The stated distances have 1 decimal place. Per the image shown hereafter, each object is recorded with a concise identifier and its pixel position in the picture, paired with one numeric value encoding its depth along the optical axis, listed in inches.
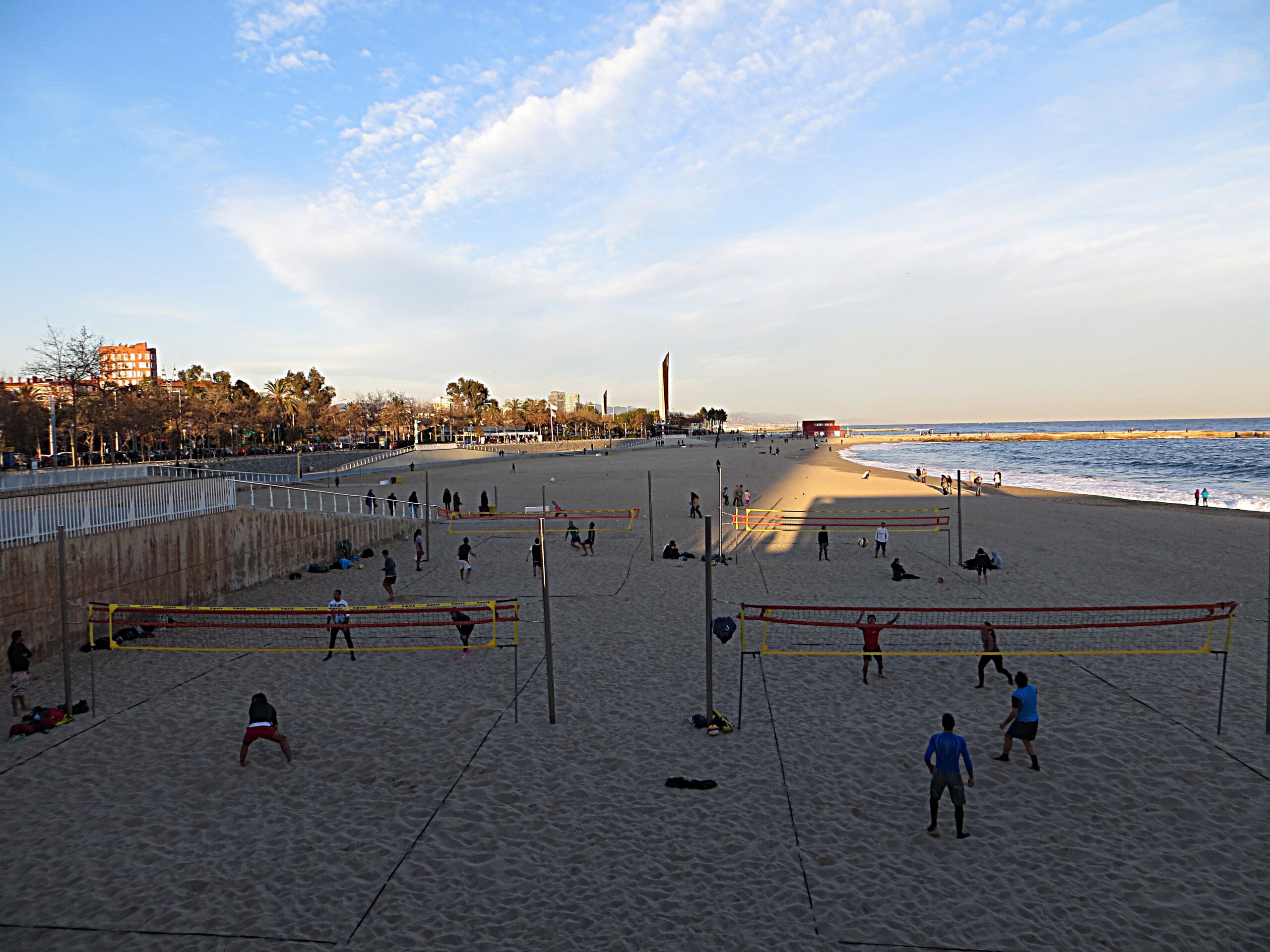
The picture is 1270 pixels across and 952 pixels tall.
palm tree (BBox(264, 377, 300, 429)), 3457.2
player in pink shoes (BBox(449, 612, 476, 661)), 507.5
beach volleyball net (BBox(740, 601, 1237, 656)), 535.2
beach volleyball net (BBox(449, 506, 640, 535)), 1195.3
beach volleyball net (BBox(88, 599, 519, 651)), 540.1
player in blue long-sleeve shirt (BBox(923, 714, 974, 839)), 279.0
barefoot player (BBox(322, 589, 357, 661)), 475.2
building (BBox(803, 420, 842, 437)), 7204.7
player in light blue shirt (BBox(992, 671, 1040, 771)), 333.1
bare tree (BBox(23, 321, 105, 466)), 1441.9
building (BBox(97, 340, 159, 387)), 7278.5
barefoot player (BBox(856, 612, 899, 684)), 439.8
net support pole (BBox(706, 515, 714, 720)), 364.8
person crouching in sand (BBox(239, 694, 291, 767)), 346.6
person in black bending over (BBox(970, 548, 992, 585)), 740.6
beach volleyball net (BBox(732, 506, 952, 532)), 1135.6
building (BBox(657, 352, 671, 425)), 6181.1
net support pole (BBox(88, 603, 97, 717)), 395.8
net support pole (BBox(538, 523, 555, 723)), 384.2
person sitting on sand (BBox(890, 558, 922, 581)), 753.6
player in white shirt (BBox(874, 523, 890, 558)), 891.4
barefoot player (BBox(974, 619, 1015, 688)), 433.7
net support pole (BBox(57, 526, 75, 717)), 392.5
